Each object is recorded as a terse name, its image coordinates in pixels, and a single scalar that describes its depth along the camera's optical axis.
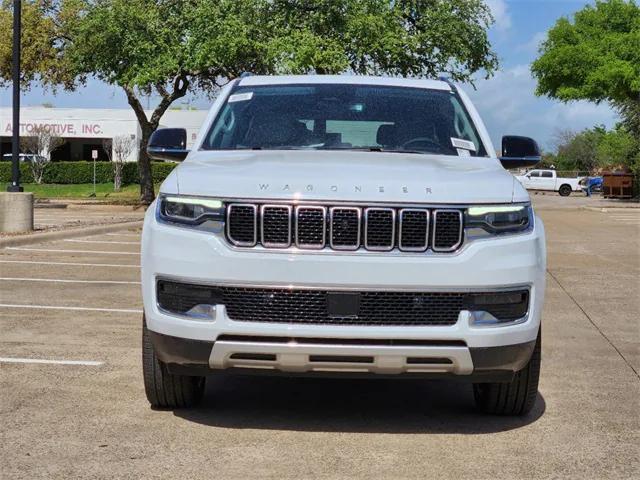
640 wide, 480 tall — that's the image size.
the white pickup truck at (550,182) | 59.84
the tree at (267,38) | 26.11
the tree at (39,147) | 52.97
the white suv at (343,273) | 4.51
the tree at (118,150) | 48.61
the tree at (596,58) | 49.19
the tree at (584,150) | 84.38
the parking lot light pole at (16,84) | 18.00
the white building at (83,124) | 68.00
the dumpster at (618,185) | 43.78
